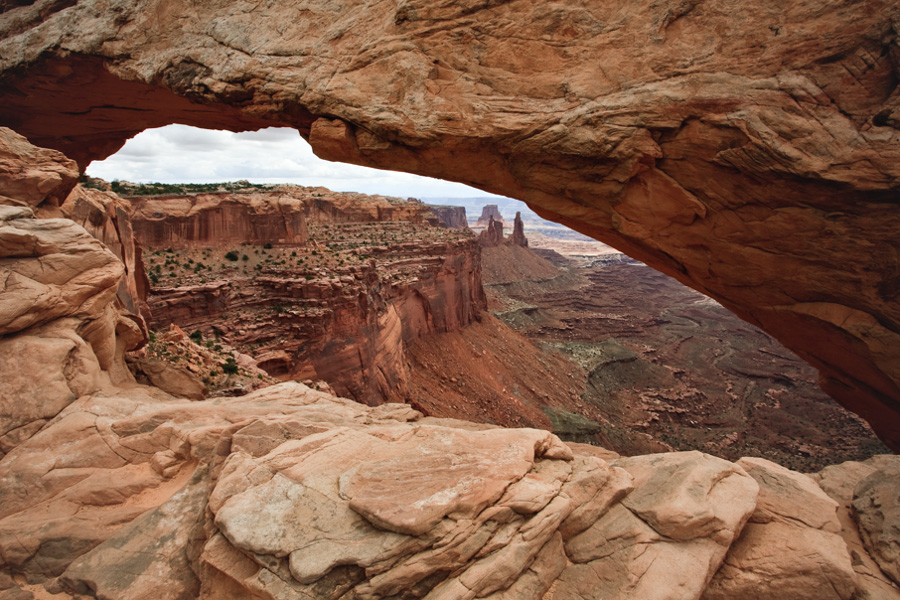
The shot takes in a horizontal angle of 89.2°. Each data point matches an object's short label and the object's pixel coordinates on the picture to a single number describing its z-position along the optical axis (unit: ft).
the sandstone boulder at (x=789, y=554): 19.70
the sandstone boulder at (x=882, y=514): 21.27
